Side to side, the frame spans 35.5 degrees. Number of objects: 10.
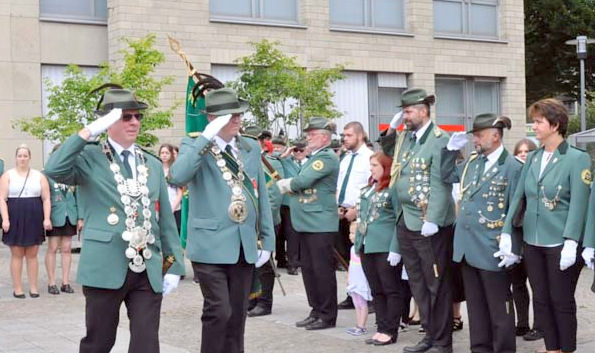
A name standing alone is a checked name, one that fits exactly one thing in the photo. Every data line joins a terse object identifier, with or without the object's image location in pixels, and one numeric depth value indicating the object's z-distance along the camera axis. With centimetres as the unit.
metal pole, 2502
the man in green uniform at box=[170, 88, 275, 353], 637
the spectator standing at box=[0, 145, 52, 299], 1189
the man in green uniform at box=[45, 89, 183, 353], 559
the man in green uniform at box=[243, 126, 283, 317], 1009
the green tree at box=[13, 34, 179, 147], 1648
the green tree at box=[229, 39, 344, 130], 2180
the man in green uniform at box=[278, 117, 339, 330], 929
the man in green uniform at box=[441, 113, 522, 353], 735
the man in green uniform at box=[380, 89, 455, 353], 777
